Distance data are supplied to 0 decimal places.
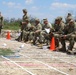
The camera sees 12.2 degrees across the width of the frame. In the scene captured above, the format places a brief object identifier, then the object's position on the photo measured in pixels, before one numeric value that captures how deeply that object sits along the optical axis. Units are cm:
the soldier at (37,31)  1830
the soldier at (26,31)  2006
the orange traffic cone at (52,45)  1582
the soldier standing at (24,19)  2030
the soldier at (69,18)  1497
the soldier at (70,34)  1414
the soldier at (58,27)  1531
